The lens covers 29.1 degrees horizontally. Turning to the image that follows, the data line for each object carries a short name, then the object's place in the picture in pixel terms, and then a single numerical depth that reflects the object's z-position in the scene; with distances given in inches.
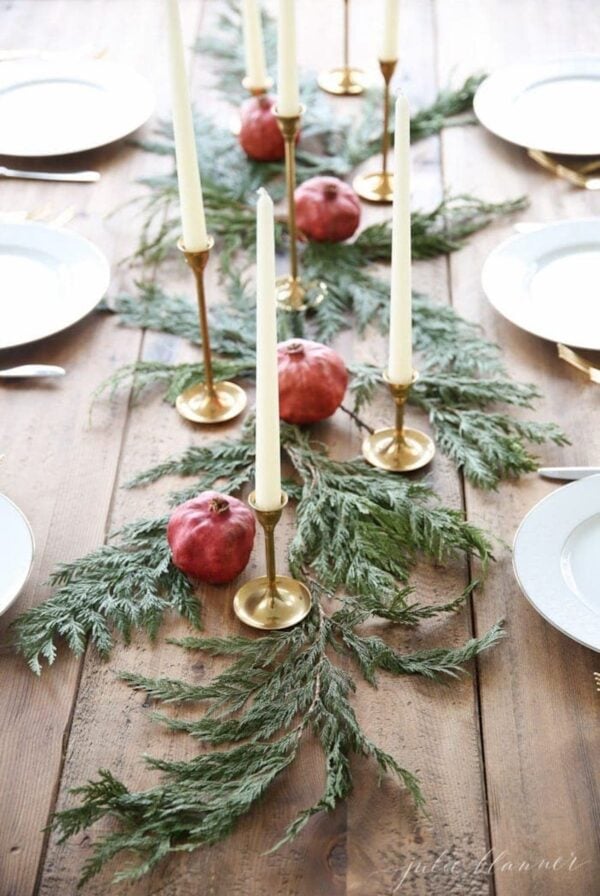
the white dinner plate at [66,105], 71.6
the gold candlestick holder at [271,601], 42.6
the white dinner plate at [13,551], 42.5
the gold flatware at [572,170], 67.8
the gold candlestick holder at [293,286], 59.1
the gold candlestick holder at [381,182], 67.7
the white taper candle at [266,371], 33.6
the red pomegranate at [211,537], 43.5
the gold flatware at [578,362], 54.2
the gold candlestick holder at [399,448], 49.8
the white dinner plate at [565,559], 40.8
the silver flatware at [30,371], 55.4
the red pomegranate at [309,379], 50.4
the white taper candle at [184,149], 44.3
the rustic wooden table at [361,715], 35.1
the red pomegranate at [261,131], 69.2
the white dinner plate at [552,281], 55.8
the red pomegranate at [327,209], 62.2
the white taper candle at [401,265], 40.3
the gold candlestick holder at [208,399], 53.1
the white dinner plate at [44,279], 57.1
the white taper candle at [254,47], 67.0
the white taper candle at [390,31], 64.6
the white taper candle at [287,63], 55.1
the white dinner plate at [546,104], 70.2
